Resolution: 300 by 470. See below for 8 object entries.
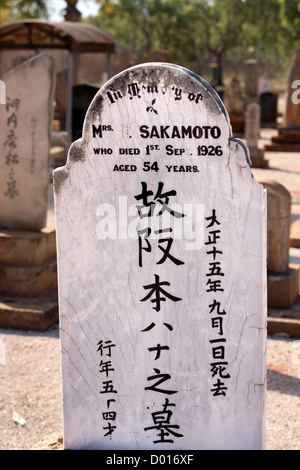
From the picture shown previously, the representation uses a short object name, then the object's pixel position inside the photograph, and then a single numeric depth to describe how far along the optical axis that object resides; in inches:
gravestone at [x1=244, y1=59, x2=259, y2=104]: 661.3
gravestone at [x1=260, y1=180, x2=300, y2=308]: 186.5
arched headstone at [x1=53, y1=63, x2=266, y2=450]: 92.2
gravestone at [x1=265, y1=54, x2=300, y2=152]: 554.6
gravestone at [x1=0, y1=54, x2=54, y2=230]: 197.6
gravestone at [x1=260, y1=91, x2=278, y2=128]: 724.7
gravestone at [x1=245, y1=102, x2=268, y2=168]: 474.6
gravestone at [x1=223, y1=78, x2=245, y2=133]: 621.0
